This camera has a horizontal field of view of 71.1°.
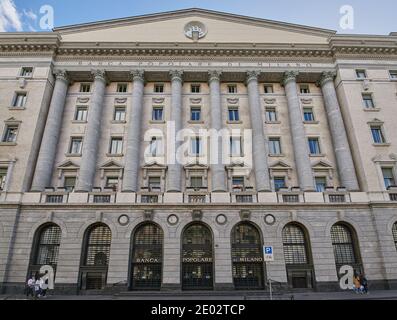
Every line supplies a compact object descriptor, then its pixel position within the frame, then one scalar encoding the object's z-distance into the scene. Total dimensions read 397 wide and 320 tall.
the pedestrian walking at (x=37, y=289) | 21.39
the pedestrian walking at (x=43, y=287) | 22.45
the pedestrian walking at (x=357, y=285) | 22.77
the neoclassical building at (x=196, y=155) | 25.34
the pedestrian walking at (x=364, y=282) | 22.66
